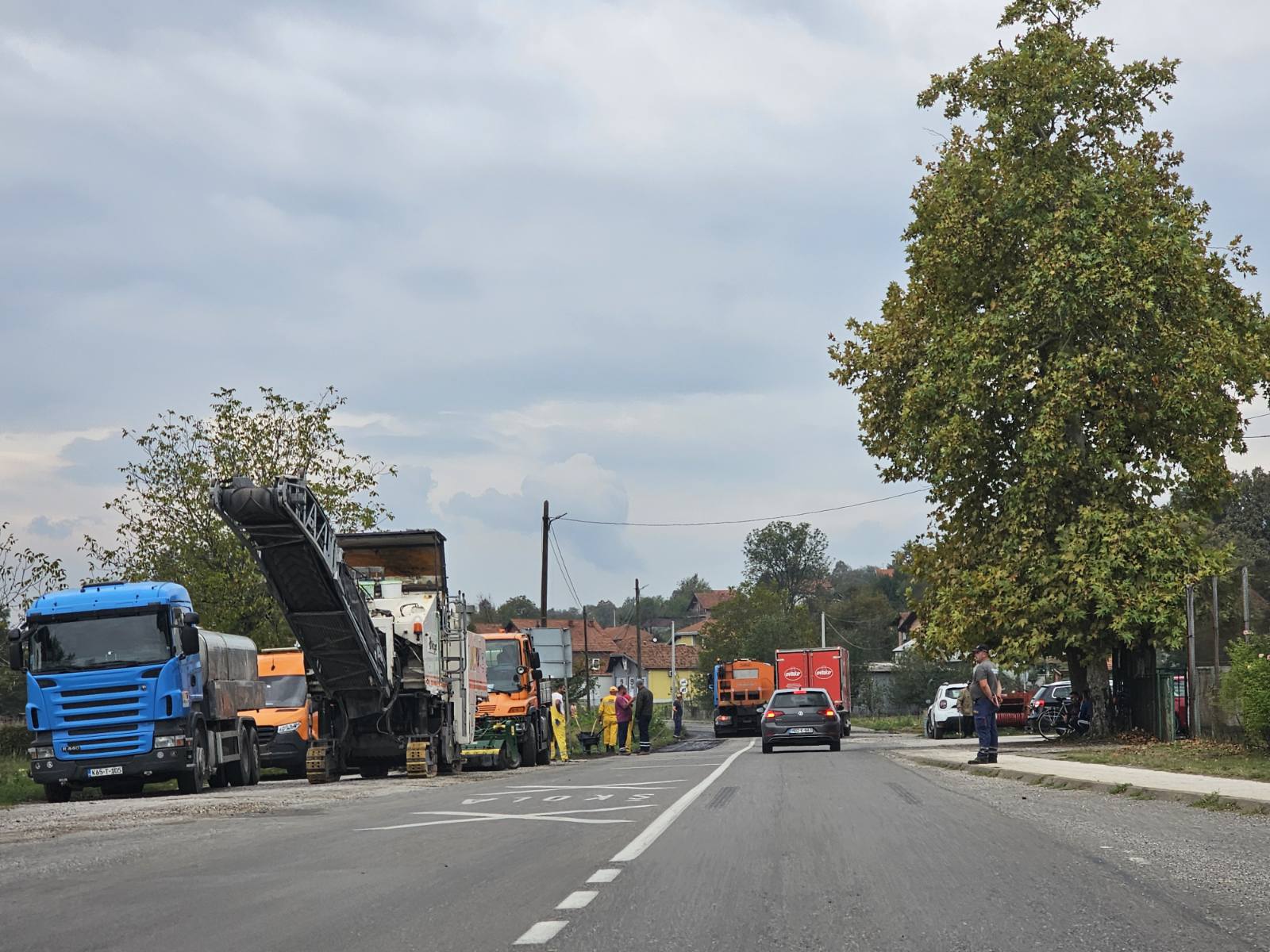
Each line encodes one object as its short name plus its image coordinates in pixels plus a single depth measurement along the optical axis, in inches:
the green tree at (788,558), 6515.8
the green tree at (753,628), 4451.3
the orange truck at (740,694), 2432.3
